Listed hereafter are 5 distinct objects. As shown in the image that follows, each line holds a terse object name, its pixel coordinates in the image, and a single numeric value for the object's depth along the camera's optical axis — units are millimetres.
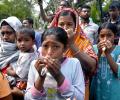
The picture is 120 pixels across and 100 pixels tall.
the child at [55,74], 1167
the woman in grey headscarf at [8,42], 1567
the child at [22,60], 1496
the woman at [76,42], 1340
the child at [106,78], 1537
